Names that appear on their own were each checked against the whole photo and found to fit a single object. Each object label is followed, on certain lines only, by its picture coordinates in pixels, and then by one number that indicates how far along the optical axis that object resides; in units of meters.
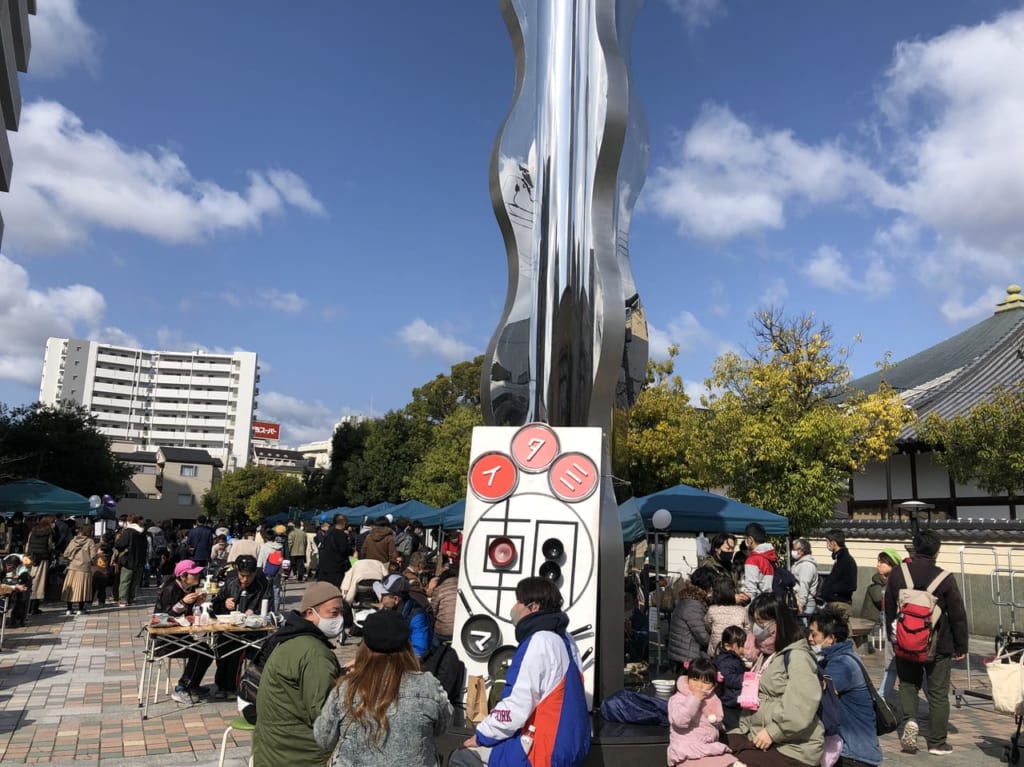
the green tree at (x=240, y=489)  66.06
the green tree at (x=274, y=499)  62.59
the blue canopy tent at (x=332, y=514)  26.53
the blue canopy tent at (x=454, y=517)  15.44
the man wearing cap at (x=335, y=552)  11.55
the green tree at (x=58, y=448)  39.28
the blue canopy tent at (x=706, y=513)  12.26
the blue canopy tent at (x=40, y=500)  16.53
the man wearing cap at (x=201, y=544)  16.17
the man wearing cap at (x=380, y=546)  10.80
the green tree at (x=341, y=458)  49.73
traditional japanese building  21.33
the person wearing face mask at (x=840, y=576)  9.88
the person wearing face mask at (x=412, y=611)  6.68
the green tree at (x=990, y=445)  17.34
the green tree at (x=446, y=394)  43.94
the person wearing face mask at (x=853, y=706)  5.00
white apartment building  110.31
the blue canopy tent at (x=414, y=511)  21.09
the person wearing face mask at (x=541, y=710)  3.45
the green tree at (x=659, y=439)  28.73
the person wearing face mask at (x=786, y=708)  4.44
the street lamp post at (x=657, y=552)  10.50
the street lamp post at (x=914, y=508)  15.17
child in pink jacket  4.72
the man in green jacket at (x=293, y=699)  3.54
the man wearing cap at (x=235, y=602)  8.28
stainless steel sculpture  7.52
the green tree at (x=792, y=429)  17.05
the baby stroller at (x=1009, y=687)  6.07
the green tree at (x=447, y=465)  33.38
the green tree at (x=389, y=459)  44.28
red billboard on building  128.43
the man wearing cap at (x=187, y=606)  8.17
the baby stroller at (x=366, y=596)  9.19
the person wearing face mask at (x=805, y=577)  10.66
